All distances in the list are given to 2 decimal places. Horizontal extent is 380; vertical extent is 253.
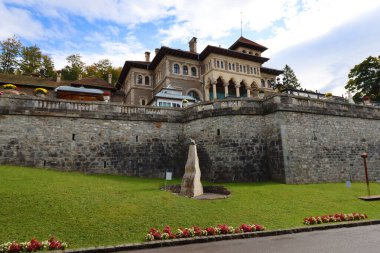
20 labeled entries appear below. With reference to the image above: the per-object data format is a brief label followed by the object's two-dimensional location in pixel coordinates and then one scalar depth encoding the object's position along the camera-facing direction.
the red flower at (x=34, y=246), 7.27
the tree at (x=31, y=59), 44.50
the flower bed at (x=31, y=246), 7.16
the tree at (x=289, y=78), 64.12
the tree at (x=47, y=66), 46.65
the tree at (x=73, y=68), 52.00
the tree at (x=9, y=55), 42.47
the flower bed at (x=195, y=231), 8.57
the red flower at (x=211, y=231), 9.19
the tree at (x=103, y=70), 55.12
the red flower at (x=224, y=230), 9.33
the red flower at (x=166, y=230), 8.81
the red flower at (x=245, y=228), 9.53
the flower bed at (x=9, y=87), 18.52
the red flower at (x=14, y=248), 7.13
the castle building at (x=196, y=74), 42.03
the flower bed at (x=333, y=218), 10.69
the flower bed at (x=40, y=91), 17.92
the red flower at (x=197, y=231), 9.02
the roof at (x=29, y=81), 32.59
